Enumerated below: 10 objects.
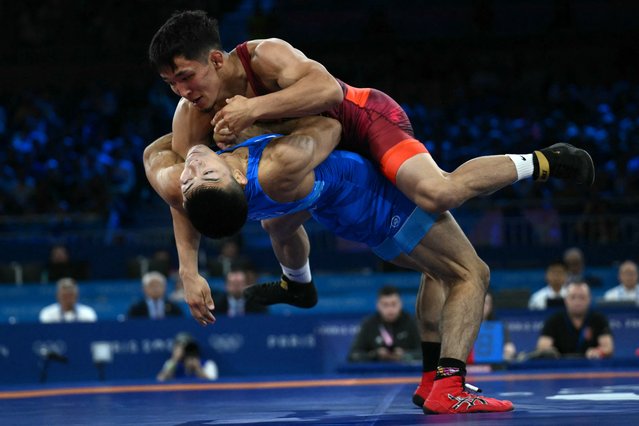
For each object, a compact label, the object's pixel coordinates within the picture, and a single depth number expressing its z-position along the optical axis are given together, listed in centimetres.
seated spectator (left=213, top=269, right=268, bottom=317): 1608
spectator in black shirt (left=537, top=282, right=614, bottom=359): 1319
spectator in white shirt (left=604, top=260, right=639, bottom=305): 1644
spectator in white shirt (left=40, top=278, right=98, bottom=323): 1596
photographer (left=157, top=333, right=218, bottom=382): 1416
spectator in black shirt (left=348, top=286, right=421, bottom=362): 1381
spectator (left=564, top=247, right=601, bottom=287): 1786
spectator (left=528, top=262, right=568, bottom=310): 1645
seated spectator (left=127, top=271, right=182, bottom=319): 1608
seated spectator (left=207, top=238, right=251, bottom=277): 1958
